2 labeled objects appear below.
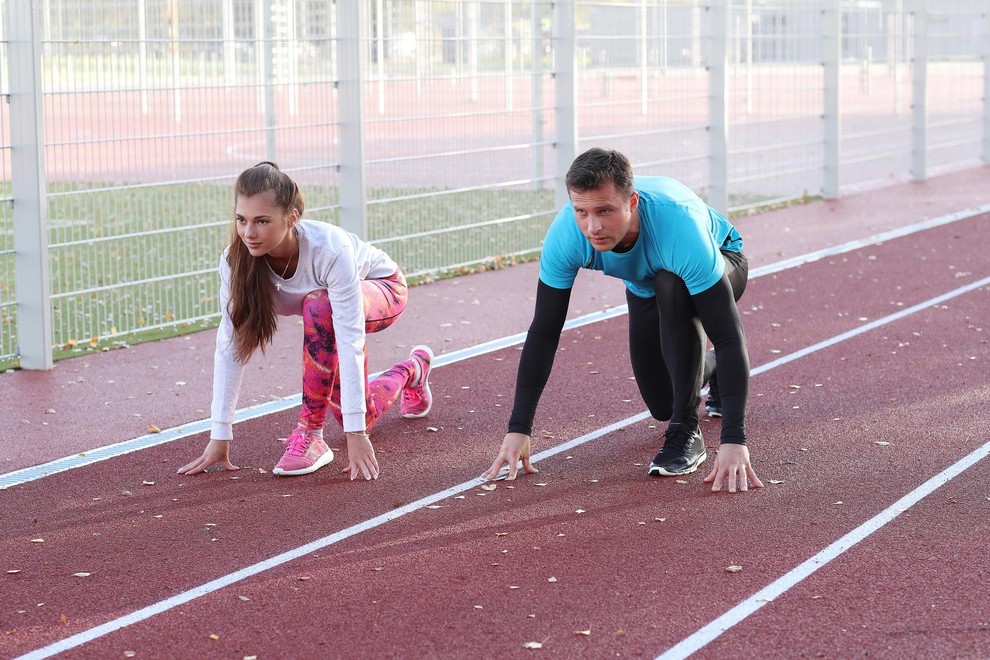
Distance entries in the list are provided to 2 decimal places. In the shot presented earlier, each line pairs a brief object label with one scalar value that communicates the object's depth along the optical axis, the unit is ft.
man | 25.23
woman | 27.32
